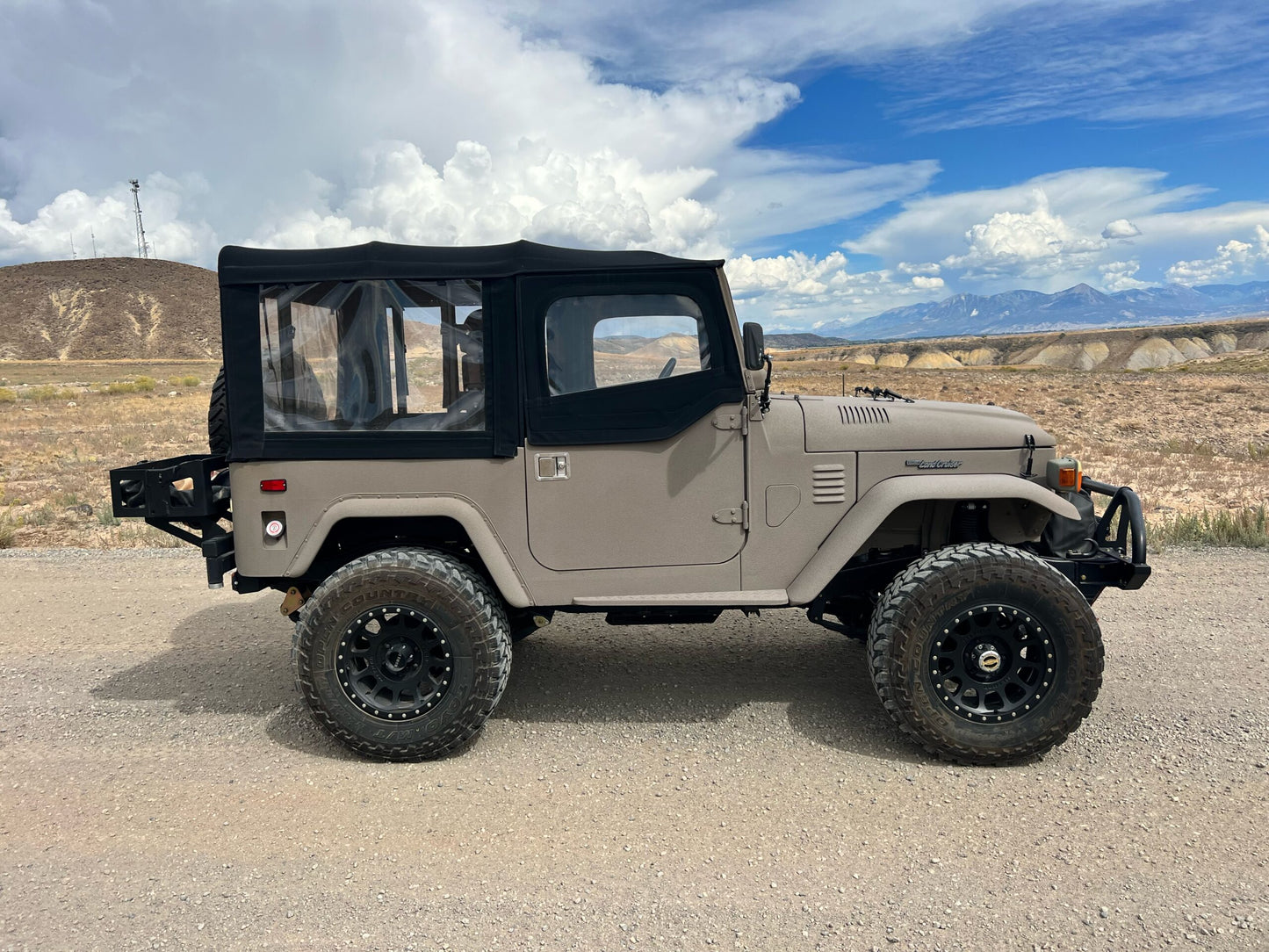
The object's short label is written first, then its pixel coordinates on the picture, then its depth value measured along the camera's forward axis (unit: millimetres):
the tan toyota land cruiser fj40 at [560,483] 4035
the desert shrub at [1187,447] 15969
